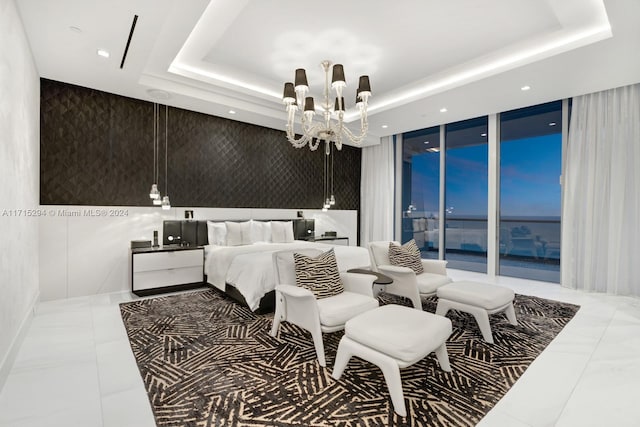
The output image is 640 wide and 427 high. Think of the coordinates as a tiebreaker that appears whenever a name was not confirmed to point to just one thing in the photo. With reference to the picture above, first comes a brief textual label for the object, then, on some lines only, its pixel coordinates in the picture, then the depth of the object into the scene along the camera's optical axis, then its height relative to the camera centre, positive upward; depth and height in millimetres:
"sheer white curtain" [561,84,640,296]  4363 +245
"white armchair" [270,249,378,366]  2525 -799
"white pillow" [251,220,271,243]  5402 -368
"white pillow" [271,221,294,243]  5613 -394
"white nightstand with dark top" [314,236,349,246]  6703 -619
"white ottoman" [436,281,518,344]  2922 -876
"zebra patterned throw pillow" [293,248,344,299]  2889 -617
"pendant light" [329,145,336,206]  6594 +202
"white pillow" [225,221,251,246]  5113 -386
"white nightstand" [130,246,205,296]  4238 -843
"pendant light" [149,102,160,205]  4871 +968
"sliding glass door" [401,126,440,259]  6863 +526
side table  3113 -703
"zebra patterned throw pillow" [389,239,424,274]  3930 -585
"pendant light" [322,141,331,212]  7293 +762
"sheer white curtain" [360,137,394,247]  7453 +451
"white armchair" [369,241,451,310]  3582 -802
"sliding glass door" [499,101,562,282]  5342 +582
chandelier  3404 +1237
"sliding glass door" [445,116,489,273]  6164 +489
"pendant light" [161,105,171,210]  4973 +1053
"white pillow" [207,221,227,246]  5091 -376
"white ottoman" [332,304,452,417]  1908 -847
